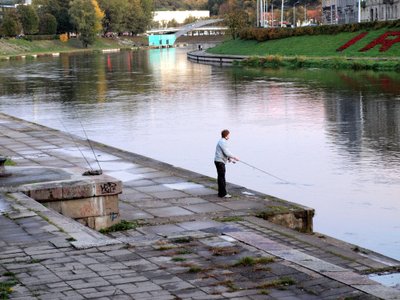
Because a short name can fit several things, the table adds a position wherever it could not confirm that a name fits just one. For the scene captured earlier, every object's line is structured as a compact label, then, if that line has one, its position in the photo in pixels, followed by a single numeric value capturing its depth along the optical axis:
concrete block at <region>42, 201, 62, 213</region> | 15.16
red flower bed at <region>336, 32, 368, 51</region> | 78.44
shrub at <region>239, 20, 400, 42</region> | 80.38
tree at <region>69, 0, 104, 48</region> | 152.88
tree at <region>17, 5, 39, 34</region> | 152.00
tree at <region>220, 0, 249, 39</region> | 107.75
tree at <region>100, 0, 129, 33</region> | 173.75
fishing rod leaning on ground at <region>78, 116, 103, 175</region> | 16.00
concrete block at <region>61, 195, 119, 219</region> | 14.98
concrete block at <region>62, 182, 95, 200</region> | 14.86
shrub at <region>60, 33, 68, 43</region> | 158.44
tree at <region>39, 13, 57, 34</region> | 157.62
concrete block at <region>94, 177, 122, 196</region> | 14.90
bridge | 179.12
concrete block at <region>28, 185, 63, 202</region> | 15.13
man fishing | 17.95
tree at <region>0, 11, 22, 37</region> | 146.75
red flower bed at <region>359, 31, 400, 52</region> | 73.44
